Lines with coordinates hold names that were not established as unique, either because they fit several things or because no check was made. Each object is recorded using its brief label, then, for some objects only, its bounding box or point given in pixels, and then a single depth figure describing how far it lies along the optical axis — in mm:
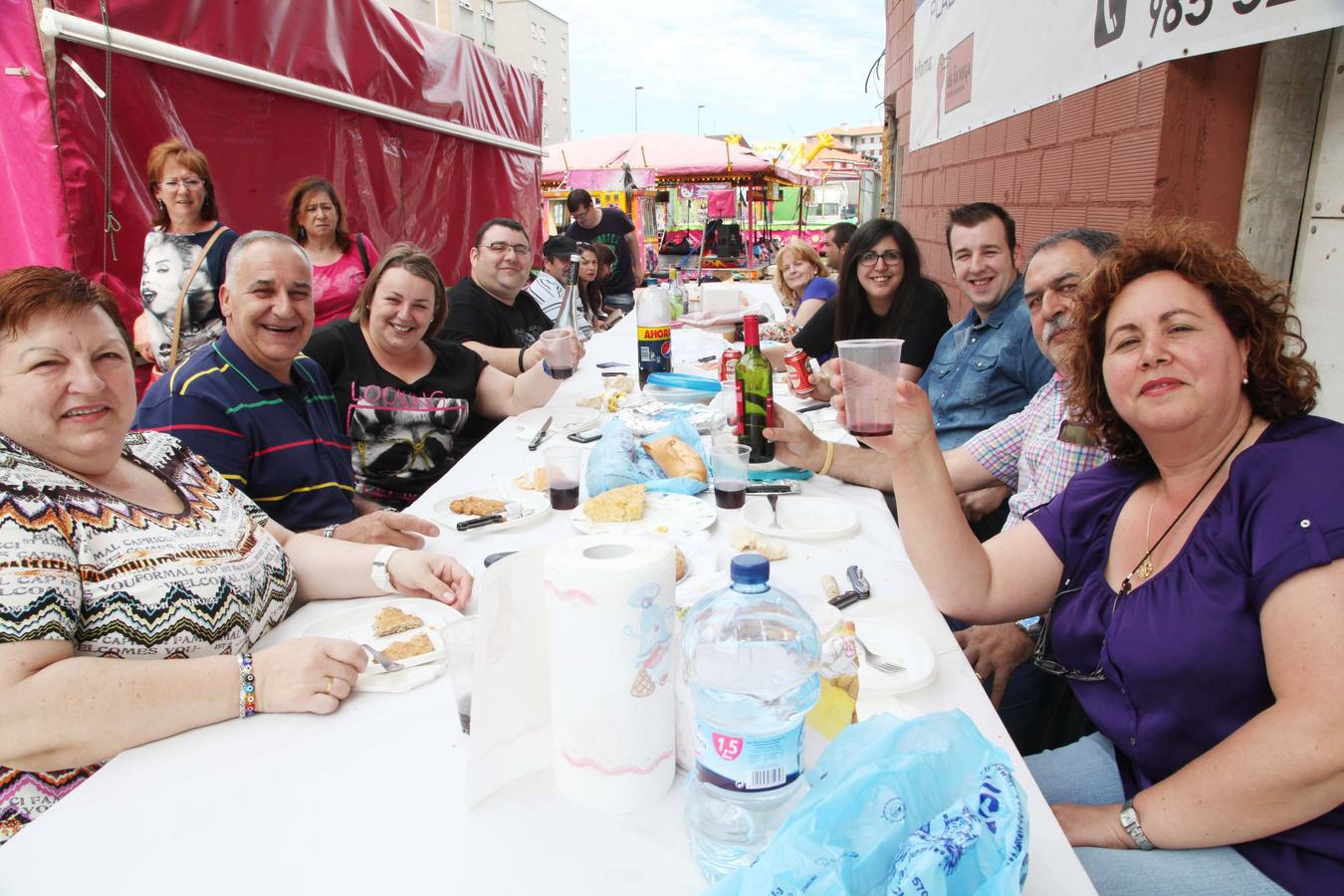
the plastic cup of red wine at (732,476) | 2033
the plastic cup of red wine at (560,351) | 2900
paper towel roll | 841
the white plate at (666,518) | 1865
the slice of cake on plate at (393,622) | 1430
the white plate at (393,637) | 1260
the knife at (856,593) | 1489
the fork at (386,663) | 1294
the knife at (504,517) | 1916
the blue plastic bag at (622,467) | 2137
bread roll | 2182
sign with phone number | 2096
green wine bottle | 2295
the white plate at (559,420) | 2934
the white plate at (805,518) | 1845
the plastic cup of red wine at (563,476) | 2074
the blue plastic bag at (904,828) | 638
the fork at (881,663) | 1244
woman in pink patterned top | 4301
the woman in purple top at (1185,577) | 1081
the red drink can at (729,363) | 3084
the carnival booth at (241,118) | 3467
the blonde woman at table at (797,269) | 6555
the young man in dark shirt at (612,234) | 8500
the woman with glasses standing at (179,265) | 3568
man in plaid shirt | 1871
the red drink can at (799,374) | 3422
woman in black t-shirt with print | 2875
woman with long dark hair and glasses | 3781
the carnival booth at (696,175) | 14055
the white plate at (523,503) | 1963
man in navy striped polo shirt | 1969
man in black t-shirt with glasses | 4223
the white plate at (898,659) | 1195
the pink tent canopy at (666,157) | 14016
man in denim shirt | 2775
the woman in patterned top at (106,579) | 1085
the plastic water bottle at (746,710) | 817
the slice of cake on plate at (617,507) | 1910
